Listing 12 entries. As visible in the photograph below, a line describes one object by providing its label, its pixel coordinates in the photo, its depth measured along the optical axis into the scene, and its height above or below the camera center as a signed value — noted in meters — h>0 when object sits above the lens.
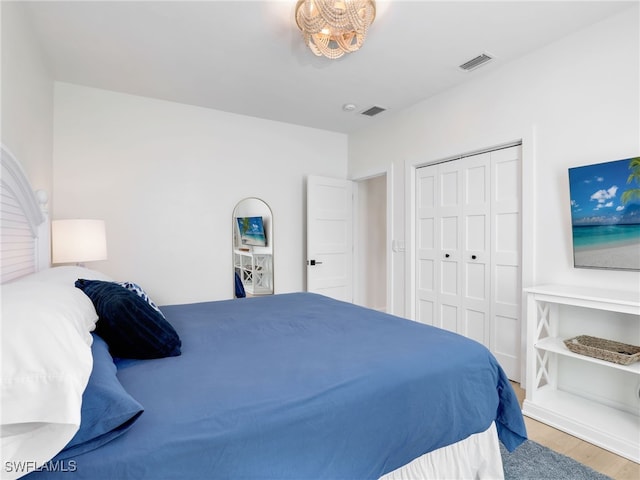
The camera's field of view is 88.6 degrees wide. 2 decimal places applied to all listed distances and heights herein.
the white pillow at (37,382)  0.73 -0.32
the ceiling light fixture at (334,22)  1.88 +1.30
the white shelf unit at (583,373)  1.95 -0.96
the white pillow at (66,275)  1.55 -0.18
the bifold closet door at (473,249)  2.84 -0.11
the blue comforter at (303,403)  0.90 -0.54
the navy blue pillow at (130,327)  1.28 -0.35
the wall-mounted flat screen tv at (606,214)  2.06 +0.15
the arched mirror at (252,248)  3.86 -0.10
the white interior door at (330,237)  4.20 +0.03
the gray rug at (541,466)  1.67 -1.22
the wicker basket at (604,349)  1.90 -0.70
